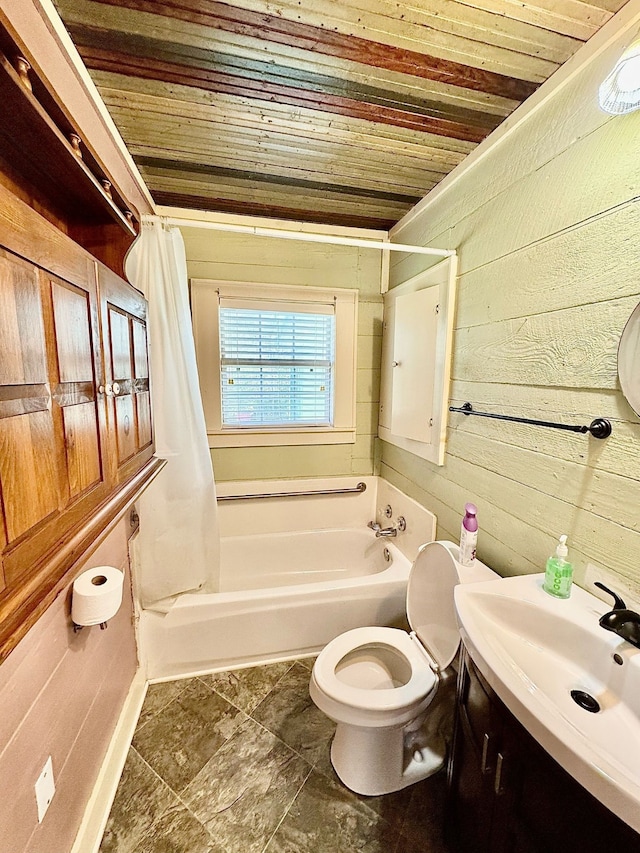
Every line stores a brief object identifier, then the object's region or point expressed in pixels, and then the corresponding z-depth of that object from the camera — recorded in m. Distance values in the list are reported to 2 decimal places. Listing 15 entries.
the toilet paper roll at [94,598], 1.04
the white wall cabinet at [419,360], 1.77
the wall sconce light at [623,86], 0.84
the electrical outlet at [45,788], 0.91
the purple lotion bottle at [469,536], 1.36
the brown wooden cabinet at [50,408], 0.54
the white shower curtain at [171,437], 1.69
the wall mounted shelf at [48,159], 0.60
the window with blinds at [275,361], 2.35
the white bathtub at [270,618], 1.77
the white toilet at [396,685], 1.25
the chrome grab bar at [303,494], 2.46
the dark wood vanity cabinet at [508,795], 0.64
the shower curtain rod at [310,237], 1.55
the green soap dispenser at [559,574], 1.06
